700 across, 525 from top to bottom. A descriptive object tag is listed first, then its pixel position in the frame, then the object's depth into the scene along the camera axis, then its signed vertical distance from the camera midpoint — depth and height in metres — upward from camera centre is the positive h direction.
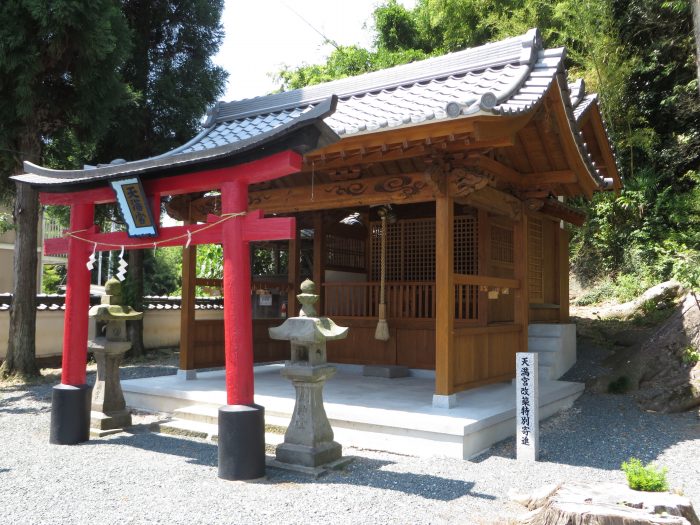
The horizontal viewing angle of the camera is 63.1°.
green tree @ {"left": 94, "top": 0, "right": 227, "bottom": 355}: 13.33 +5.30
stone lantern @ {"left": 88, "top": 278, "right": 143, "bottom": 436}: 6.48 -0.75
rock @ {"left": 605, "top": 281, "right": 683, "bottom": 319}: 12.45 +0.05
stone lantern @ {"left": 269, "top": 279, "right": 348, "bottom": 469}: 5.00 -0.74
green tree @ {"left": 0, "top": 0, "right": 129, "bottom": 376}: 9.07 +3.66
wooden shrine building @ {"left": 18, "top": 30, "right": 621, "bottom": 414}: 5.87 +1.32
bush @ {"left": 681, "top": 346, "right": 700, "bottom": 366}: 8.21 -0.81
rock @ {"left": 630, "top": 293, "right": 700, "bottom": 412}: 7.85 -0.98
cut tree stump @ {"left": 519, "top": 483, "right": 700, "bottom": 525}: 3.06 -1.16
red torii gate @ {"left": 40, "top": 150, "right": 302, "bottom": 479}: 4.79 +0.21
